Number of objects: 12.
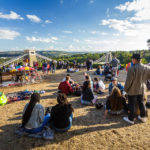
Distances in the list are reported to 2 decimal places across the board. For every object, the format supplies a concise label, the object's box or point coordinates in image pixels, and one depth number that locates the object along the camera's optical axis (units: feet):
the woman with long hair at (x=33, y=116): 8.39
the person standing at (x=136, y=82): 9.07
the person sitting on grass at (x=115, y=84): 14.27
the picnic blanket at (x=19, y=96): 16.67
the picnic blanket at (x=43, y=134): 8.60
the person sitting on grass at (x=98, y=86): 19.27
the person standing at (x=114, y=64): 26.61
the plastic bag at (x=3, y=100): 15.17
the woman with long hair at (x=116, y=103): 10.61
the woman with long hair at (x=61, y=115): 8.80
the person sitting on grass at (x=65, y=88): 17.91
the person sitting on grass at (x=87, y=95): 14.16
